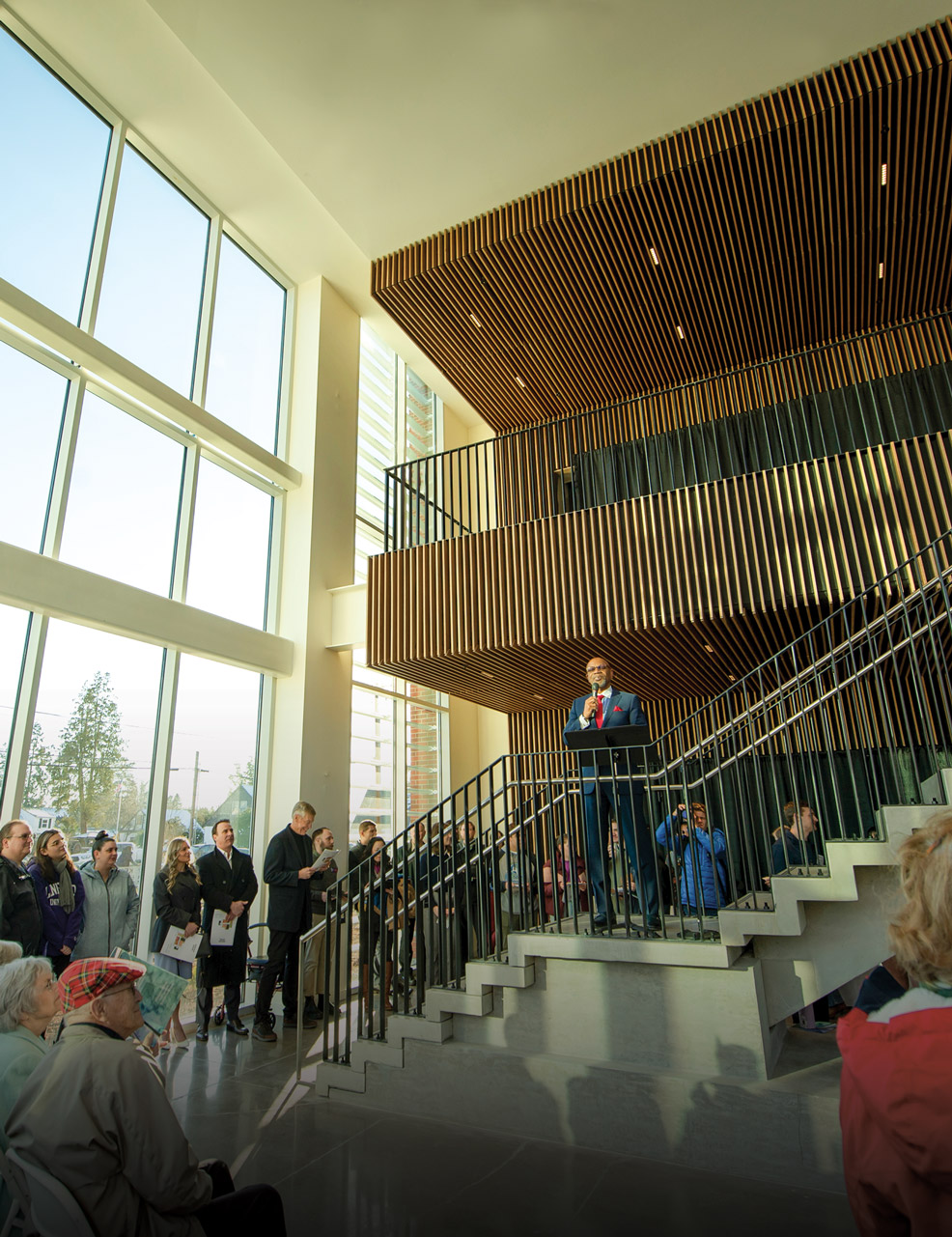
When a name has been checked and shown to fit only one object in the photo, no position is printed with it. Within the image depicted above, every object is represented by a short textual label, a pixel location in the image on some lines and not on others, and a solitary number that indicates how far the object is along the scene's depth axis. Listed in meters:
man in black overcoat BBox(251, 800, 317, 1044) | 6.07
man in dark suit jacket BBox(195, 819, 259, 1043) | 6.18
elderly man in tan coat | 1.87
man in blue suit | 4.30
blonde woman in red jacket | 1.19
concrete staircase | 3.59
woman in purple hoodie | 5.11
